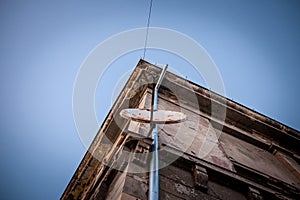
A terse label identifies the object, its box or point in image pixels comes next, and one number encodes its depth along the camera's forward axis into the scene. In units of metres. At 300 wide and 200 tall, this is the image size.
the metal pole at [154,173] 2.69
